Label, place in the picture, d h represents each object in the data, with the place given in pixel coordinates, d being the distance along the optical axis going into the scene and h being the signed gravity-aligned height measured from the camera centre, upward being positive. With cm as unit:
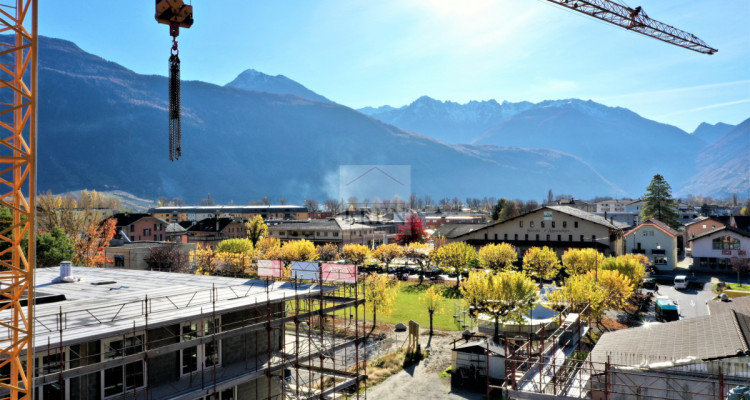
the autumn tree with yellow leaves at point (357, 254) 7050 -593
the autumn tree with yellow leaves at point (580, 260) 4964 -511
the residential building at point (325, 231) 8825 -357
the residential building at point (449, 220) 14550 -268
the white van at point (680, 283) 5162 -749
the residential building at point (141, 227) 8838 -251
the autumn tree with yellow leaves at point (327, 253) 7329 -599
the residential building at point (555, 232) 6681 -300
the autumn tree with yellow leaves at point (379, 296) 3694 -626
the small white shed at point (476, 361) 2655 -800
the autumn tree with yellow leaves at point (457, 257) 5716 -535
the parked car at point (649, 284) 5134 -759
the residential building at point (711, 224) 8600 -279
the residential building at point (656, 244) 6619 -454
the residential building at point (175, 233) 9444 -386
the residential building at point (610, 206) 15571 +106
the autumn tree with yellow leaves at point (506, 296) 3091 -527
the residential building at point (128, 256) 5838 -498
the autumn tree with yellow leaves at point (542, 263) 5519 -579
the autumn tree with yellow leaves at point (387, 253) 6931 -572
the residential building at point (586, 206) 14470 +106
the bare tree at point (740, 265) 5834 -648
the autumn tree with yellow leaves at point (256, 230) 8288 -297
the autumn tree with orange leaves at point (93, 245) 5853 -411
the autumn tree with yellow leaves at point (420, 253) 6637 -562
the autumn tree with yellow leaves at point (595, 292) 3262 -556
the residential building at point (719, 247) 6319 -486
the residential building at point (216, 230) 9494 -341
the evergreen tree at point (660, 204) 8862 +92
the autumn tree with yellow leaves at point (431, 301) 3703 -676
